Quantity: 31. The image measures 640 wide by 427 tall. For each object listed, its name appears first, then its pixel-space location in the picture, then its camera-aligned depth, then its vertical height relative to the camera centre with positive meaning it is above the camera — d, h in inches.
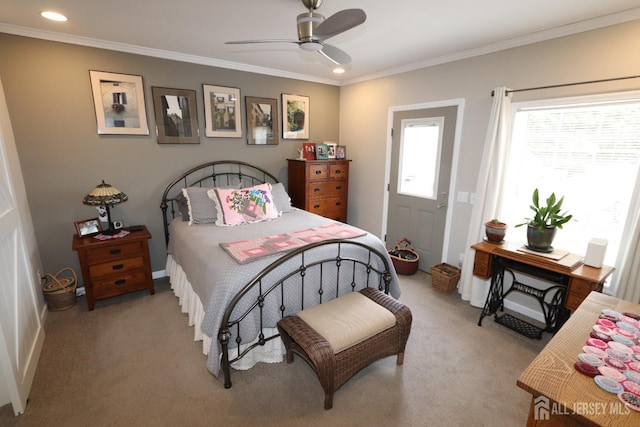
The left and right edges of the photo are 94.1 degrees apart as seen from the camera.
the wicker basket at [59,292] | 111.7 -53.6
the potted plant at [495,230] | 108.3 -27.7
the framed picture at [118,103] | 117.6 +17.9
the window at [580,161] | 92.0 -2.2
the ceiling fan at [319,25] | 62.9 +27.6
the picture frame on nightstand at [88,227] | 115.7 -30.8
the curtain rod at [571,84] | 87.6 +22.3
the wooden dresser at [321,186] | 160.7 -19.4
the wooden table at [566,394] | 38.4 -32.3
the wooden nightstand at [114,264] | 109.5 -44.0
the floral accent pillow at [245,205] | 124.1 -23.2
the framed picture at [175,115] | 130.2 +14.9
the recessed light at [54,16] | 89.7 +39.5
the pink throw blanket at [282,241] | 87.7 -29.6
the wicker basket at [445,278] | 130.0 -54.1
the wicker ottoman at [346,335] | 69.6 -44.9
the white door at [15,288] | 69.7 -38.8
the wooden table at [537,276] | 87.4 -38.7
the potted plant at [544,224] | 96.0 -22.8
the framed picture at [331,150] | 170.6 +0.5
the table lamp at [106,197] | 110.1 -18.4
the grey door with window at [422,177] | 138.1 -12.4
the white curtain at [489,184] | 110.7 -11.6
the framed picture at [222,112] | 141.5 +18.0
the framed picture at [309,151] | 163.3 -0.2
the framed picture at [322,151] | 165.8 -0.1
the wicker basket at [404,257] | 149.6 -53.3
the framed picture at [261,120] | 153.9 +15.5
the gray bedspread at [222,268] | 76.8 -33.6
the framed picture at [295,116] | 165.7 +19.0
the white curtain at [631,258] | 87.0 -30.0
